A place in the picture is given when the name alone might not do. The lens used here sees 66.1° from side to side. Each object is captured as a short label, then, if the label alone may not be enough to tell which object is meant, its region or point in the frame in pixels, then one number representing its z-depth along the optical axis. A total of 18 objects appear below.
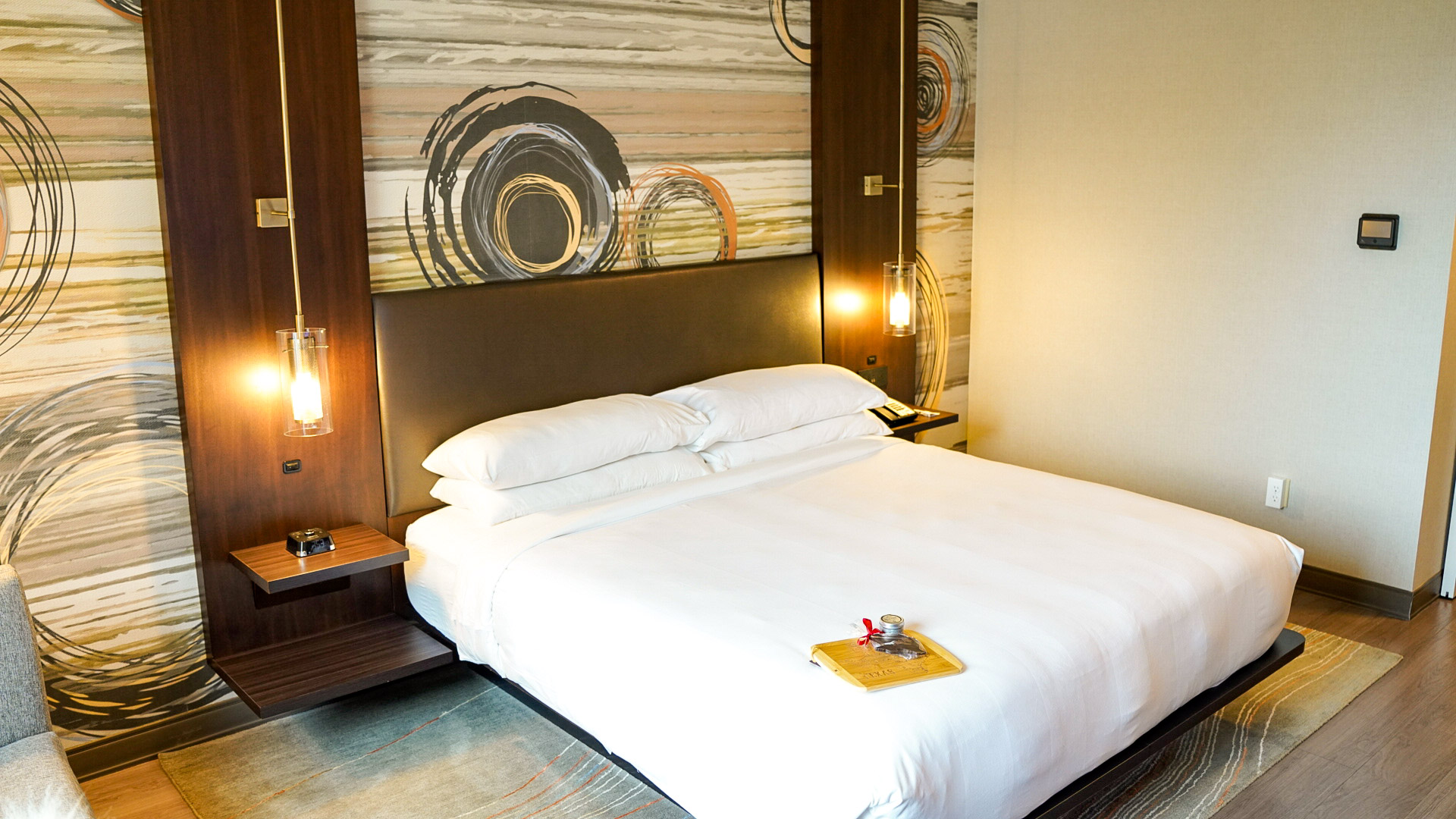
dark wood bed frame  3.12
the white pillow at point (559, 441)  3.00
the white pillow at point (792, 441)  3.47
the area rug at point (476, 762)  2.63
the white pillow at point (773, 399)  3.47
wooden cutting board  2.05
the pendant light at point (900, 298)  3.98
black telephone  4.00
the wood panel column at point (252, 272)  2.69
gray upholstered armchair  1.95
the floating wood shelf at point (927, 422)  4.04
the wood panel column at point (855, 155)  4.01
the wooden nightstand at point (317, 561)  2.71
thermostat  3.45
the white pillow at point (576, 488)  3.00
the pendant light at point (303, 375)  2.75
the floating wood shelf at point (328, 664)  2.74
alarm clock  2.86
